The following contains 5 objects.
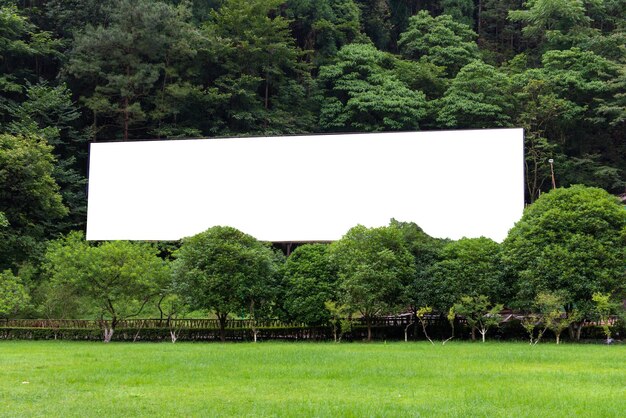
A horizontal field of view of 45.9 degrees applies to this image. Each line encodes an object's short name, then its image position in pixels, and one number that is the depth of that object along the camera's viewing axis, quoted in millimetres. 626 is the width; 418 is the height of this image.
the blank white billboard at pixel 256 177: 34375
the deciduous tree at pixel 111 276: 27516
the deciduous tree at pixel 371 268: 26094
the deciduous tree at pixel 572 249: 24656
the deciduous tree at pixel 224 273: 26609
